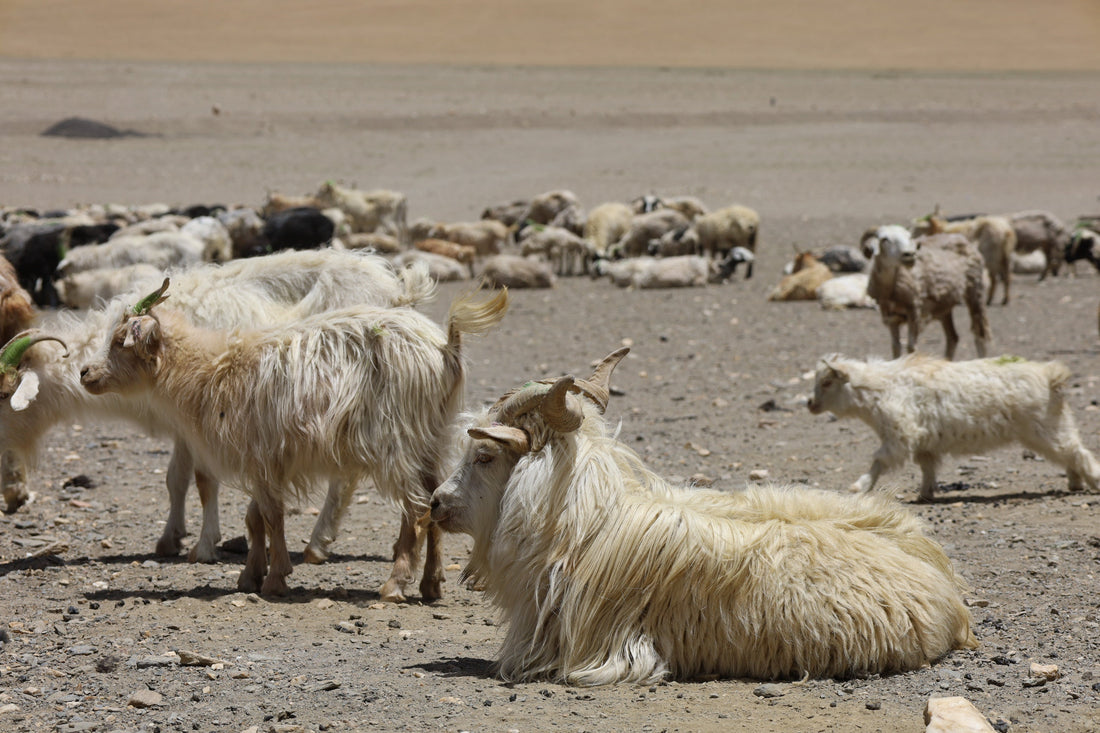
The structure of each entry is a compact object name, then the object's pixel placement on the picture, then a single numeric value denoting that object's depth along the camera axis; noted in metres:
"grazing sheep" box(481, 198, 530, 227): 27.88
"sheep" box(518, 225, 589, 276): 21.84
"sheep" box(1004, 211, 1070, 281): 20.28
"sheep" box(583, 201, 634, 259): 23.66
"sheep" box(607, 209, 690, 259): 22.92
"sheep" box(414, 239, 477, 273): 21.53
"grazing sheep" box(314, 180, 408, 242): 26.30
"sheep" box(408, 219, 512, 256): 23.22
